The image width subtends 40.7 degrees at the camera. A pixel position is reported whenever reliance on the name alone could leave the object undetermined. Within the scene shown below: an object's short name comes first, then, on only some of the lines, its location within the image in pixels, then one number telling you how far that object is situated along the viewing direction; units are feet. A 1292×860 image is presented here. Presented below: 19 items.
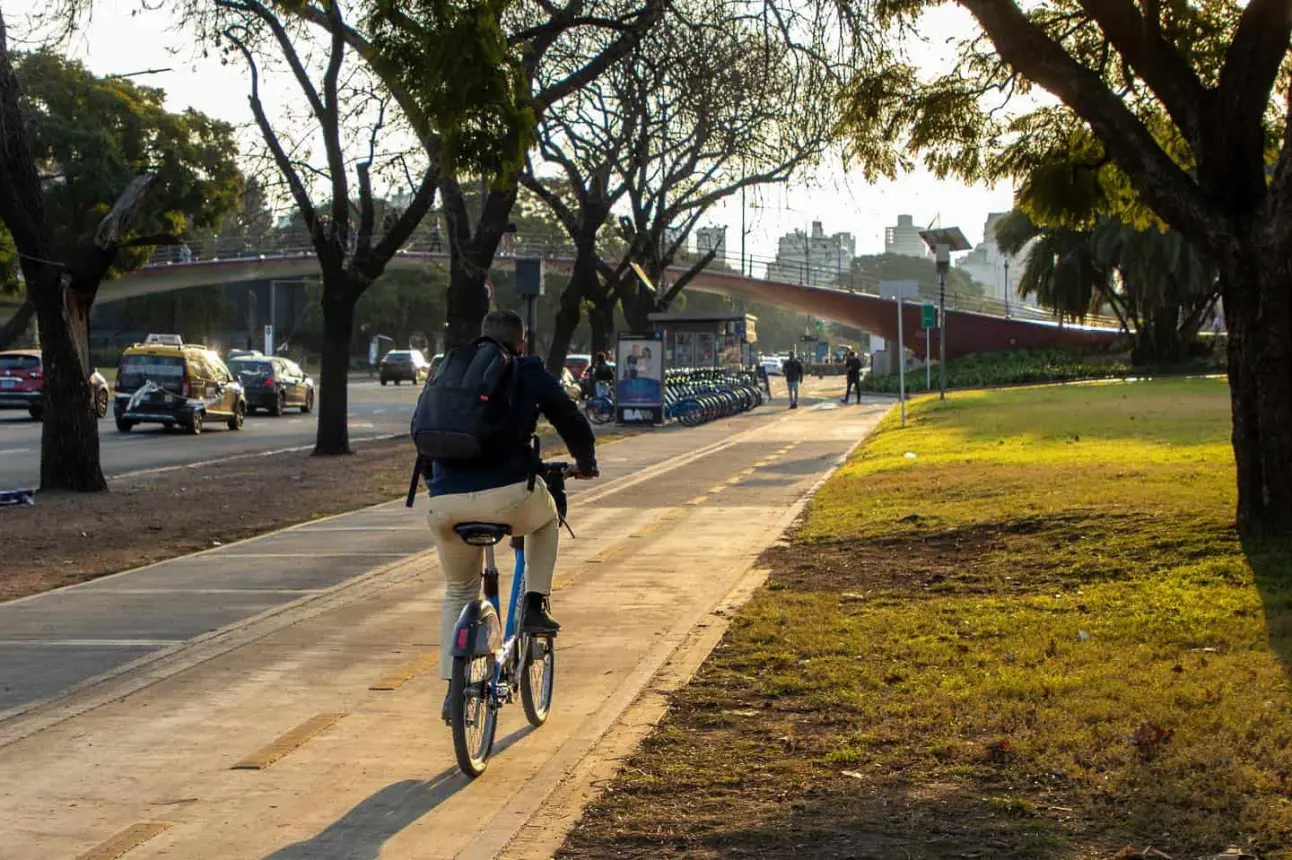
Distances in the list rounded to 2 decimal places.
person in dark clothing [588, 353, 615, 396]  134.00
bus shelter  143.13
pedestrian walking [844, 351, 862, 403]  172.45
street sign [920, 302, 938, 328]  135.13
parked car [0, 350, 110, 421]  126.82
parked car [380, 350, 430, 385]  238.89
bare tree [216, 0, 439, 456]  82.64
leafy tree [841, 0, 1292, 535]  36.19
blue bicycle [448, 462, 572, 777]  20.81
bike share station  126.52
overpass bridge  253.85
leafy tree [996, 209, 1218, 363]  193.26
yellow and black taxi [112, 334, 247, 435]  110.83
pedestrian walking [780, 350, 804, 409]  168.76
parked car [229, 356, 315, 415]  144.15
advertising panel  126.11
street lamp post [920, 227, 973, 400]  129.29
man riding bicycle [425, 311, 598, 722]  21.85
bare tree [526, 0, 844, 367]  52.34
